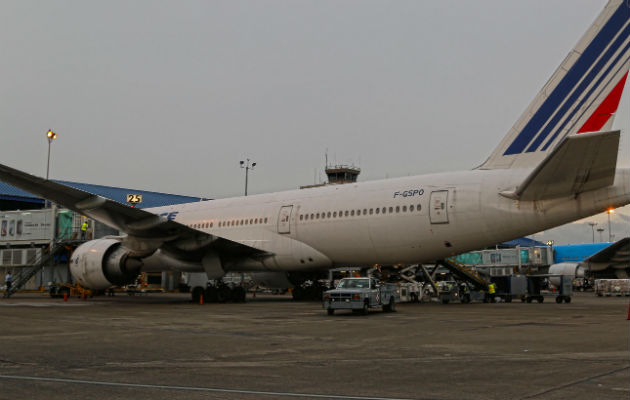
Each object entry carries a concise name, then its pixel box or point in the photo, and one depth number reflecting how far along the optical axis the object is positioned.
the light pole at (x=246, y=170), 72.18
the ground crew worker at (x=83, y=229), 34.92
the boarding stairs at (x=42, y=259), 34.13
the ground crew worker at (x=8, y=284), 32.77
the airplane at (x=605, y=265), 44.53
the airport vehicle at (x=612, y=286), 40.59
